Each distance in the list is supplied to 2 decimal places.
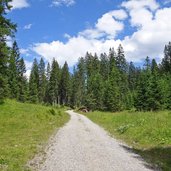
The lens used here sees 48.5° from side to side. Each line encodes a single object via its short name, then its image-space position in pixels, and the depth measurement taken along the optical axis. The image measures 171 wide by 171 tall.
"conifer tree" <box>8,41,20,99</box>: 45.32
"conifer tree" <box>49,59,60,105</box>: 72.36
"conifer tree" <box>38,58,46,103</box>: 71.48
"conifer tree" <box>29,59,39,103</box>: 57.15
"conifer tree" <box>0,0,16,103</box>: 19.33
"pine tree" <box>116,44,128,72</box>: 78.67
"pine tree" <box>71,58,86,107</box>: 74.28
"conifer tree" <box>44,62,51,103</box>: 74.60
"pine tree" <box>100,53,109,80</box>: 80.01
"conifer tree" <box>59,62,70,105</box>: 74.85
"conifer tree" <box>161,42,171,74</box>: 73.14
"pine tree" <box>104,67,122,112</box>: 50.48
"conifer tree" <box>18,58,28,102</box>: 48.64
